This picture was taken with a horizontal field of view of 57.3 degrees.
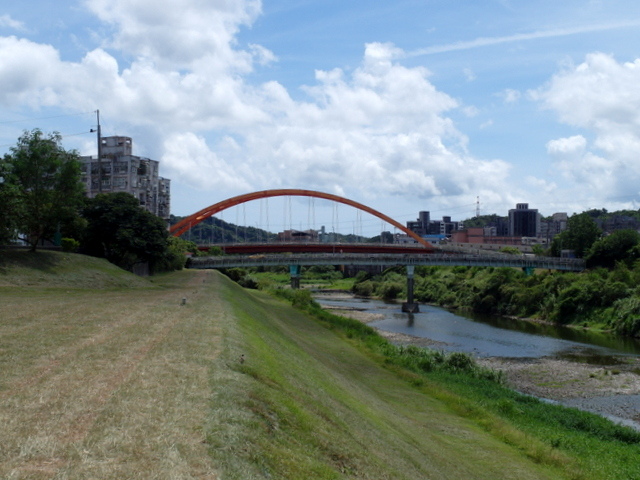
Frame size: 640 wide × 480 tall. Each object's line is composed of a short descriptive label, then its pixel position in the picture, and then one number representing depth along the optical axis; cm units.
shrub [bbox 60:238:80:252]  5416
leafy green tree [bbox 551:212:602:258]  10406
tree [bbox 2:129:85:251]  4559
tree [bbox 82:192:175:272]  5662
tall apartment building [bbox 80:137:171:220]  9994
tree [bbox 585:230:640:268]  8519
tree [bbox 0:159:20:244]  4066
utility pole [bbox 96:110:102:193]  6328
